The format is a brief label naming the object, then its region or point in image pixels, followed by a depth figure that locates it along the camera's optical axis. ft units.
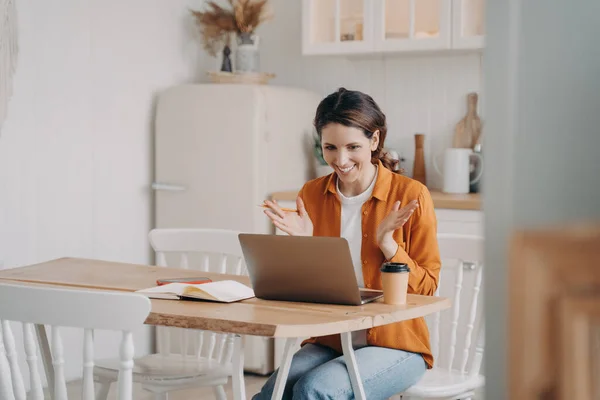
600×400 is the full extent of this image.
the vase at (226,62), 14.71
